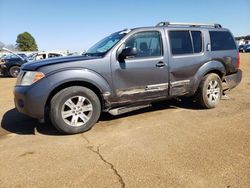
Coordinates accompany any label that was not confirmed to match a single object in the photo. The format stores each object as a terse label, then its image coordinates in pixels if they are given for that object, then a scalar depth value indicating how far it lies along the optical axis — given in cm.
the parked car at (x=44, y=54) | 1150
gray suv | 320
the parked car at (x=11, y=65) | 1198
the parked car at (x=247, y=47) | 2956
